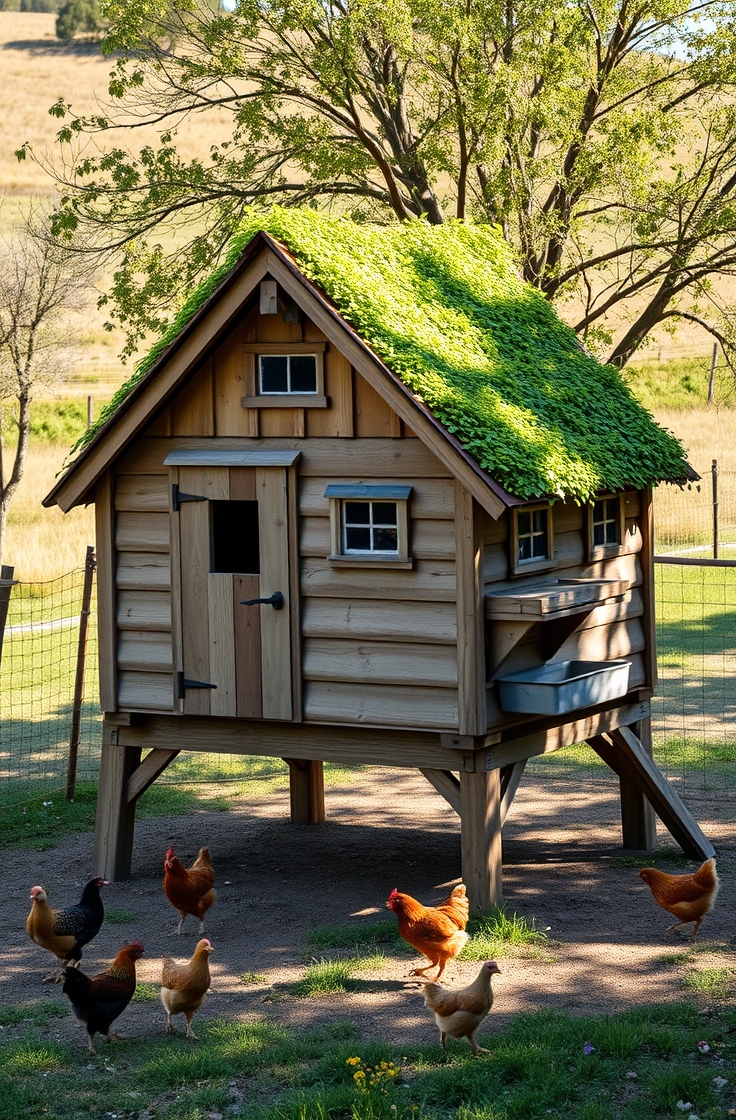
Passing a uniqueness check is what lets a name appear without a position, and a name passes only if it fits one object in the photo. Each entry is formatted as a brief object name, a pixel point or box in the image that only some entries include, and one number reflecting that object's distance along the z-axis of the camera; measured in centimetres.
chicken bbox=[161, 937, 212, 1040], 724
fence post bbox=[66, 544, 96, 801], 1338
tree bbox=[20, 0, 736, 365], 1917
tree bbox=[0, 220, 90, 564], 2480
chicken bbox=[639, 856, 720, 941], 888
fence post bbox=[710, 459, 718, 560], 2407
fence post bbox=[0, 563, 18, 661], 1223
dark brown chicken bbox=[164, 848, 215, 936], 906
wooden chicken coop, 910
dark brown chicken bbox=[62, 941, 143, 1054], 710
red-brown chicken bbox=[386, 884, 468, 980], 802
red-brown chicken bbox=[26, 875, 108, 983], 835
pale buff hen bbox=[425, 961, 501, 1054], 687
